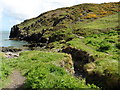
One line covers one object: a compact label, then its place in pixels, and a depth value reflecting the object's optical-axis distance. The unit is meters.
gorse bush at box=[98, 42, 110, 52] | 14.65
